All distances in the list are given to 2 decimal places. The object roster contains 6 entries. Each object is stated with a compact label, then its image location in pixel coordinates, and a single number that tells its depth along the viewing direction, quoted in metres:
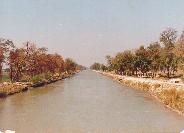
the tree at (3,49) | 68.04
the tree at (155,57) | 125.43
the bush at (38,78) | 87.22
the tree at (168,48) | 112.12
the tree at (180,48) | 96.17
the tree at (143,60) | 130.38
